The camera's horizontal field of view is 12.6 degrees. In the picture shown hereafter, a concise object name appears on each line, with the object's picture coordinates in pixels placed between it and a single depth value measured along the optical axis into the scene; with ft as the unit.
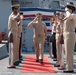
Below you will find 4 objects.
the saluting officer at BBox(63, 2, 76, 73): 31.89
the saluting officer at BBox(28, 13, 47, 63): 40.57
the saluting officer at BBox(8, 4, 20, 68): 35.45
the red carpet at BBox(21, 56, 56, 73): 33.78
